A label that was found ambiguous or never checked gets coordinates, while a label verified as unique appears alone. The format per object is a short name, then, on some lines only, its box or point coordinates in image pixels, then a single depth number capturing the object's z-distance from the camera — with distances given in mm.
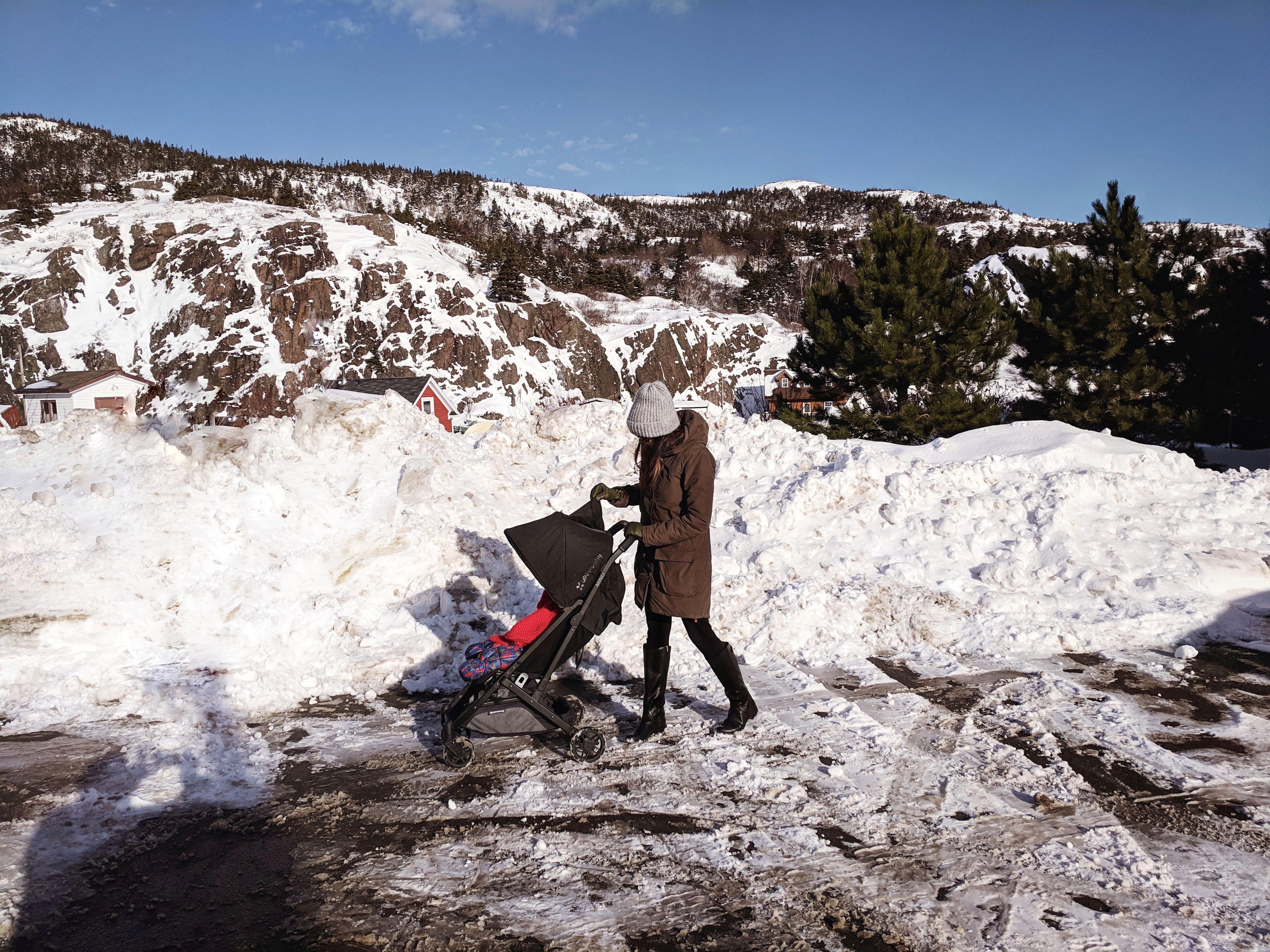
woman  3834
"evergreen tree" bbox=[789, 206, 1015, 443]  16734
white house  43500
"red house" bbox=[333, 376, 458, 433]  36438
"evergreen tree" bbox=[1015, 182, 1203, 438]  15391
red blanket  4051
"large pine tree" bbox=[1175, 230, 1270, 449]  14414
